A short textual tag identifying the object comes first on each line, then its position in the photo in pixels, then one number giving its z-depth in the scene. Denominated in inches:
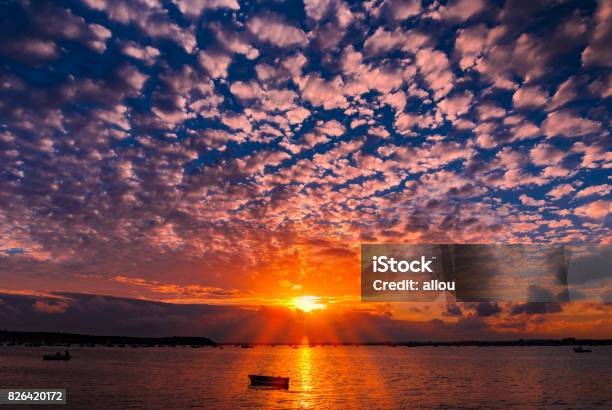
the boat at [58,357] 6325.3
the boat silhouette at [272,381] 3353.8
